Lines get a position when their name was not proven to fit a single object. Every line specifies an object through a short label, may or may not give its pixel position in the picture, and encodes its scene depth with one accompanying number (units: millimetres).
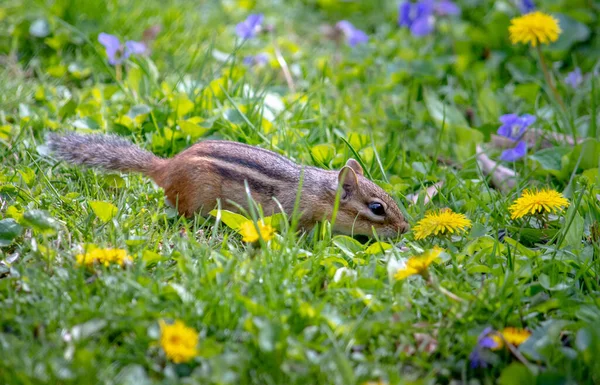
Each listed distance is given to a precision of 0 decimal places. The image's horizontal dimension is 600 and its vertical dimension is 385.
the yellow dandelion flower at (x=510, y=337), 5301
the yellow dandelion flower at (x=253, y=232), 6086
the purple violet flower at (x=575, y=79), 10922
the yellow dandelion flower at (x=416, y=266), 5707
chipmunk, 7637
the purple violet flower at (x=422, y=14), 11953
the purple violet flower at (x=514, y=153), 8539
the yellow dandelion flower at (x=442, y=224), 6766
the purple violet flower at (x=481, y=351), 5273
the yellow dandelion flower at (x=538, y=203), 6859
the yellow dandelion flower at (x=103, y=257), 5799
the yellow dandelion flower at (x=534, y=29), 8750
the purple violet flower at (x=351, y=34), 11922
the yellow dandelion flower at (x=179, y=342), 4805
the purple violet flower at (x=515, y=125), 8836
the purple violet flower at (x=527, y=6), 11484
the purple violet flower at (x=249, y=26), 10441
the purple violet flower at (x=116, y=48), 9656
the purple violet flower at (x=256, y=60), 11164
